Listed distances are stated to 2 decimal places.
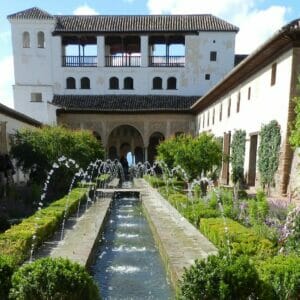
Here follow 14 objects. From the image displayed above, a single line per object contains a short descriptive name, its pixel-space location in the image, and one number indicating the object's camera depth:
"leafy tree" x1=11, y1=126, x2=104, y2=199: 14.43
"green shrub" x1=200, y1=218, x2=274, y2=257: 5.55
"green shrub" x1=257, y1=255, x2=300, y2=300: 3.65
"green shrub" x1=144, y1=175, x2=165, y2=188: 17.45
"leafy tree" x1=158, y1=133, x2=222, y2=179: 14.09
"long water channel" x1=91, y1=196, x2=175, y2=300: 5.20
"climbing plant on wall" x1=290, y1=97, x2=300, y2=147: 7.92
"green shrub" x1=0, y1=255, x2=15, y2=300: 3.41
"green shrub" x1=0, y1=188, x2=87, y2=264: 5.61
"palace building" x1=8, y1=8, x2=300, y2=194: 30.38
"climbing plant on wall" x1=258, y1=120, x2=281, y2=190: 13.04
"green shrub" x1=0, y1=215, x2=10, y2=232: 7.98
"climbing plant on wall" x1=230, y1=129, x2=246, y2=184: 17.25
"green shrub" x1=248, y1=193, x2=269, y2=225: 7.98
